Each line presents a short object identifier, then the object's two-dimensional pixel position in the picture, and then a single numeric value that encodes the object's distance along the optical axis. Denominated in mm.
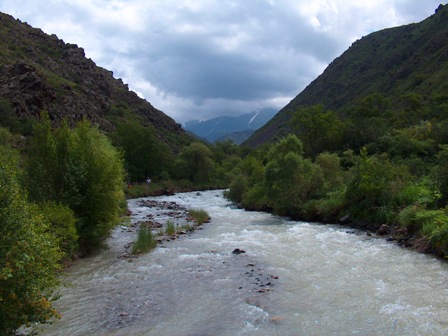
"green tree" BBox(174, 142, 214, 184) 83062
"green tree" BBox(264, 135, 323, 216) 35781
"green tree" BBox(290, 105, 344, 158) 63031
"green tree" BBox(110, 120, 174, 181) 80062
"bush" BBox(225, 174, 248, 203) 51719
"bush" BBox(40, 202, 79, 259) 17266
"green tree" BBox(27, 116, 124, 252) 20234
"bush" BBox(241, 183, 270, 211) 42250
